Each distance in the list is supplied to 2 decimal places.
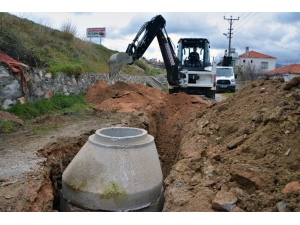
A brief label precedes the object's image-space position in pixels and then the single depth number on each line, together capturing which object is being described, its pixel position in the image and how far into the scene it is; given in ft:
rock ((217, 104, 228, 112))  27.78
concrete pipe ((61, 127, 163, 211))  16.78
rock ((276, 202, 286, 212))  11.44
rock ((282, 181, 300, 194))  12.35
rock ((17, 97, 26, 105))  30.11
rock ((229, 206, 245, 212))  11.95
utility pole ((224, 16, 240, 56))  133.56
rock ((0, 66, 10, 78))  28.66
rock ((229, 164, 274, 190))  13.60
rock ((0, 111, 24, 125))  26.91
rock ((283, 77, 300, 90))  22.10
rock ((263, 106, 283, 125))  18.38
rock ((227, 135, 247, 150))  18.63
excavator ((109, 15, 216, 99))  42.42
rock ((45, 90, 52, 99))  34.29
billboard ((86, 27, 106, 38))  74.49
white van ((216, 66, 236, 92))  73.92
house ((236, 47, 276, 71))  191.62
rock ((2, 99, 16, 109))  28.86
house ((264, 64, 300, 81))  102.81
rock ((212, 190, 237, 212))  12.25
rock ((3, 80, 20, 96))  28.94
